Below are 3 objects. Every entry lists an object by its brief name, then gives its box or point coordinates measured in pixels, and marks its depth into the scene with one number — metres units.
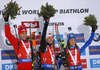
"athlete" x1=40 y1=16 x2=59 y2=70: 5.75
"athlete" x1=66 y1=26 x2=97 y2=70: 6.04
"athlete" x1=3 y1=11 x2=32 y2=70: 5.66
